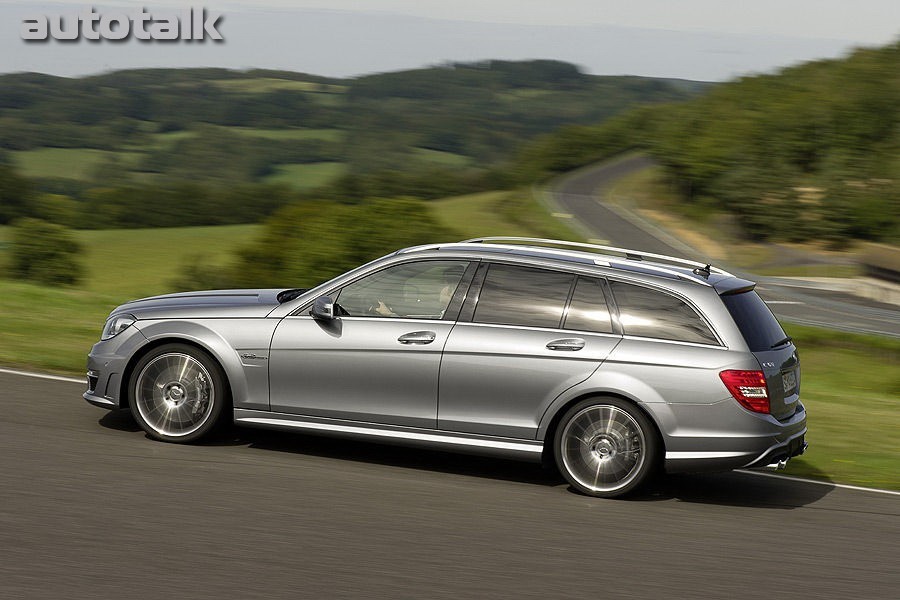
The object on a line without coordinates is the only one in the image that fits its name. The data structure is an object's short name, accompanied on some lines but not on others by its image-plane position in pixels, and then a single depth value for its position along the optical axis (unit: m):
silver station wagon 14.16
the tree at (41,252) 106.75
